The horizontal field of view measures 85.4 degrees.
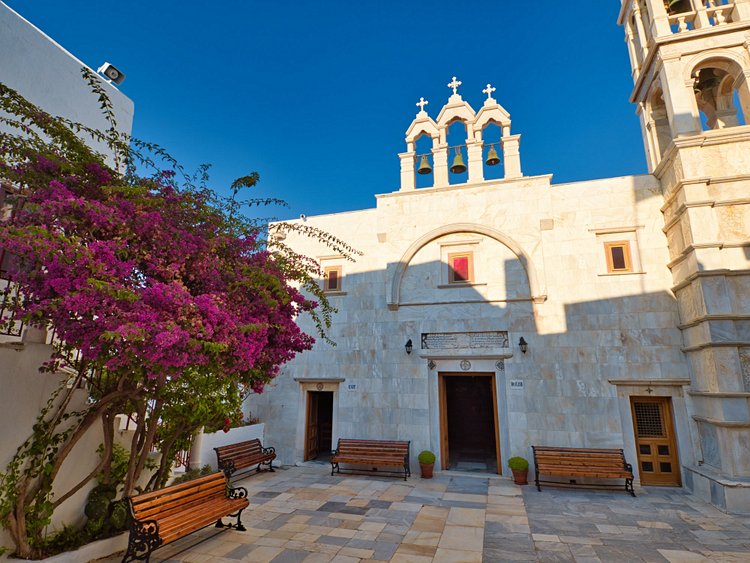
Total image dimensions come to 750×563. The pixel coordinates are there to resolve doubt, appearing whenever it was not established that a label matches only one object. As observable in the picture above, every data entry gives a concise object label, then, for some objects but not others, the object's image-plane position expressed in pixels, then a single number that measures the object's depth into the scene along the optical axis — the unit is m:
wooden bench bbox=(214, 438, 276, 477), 10.13
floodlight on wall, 10.62
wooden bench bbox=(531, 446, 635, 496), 9.51
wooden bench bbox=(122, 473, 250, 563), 5.38
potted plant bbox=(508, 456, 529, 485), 10.27
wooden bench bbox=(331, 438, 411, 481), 10.95
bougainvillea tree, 4.33
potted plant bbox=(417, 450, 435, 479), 10.99
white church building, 9.49
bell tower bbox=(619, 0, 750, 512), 8.74
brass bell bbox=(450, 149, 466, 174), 12.80
